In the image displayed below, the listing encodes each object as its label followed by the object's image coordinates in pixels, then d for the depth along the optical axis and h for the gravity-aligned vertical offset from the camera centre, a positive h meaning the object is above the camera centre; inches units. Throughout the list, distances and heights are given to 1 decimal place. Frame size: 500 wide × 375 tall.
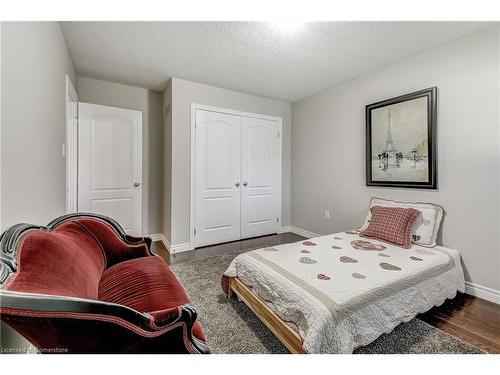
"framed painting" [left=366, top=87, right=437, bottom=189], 91.8 +19.6
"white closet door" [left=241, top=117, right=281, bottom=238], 149.0 +5.8
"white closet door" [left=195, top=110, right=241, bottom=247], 132.7 +5.0
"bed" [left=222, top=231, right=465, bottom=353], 48.1 -25.8
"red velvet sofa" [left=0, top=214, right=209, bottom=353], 24.8 -16.4
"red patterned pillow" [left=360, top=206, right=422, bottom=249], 85.1 -15.4
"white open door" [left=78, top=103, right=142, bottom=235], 121.3 +12.4
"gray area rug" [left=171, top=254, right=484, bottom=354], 55.1 -39.2
